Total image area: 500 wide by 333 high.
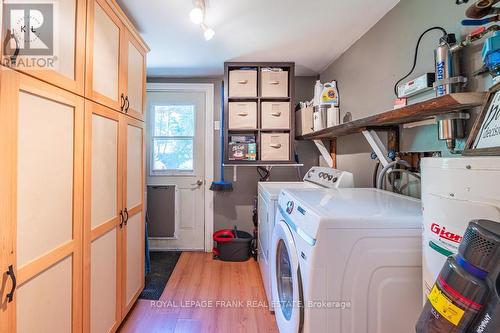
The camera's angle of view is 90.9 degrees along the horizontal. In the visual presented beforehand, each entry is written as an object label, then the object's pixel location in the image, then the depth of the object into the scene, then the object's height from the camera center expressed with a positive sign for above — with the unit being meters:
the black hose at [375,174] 1.88 -0.04
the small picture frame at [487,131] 0.70 +0.12
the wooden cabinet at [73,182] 0.86 -0.07
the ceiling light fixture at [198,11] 1.49 +0.95
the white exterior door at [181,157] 3.11 +0.13
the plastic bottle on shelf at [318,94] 2.44 +0.75
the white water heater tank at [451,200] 0.59 -0.08
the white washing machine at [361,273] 0.94 -0.41
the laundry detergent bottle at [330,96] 2.36 +0.70
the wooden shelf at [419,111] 0.89 +0.27
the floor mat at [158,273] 2.19 -1.10
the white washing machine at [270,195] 1.93 -0.23
